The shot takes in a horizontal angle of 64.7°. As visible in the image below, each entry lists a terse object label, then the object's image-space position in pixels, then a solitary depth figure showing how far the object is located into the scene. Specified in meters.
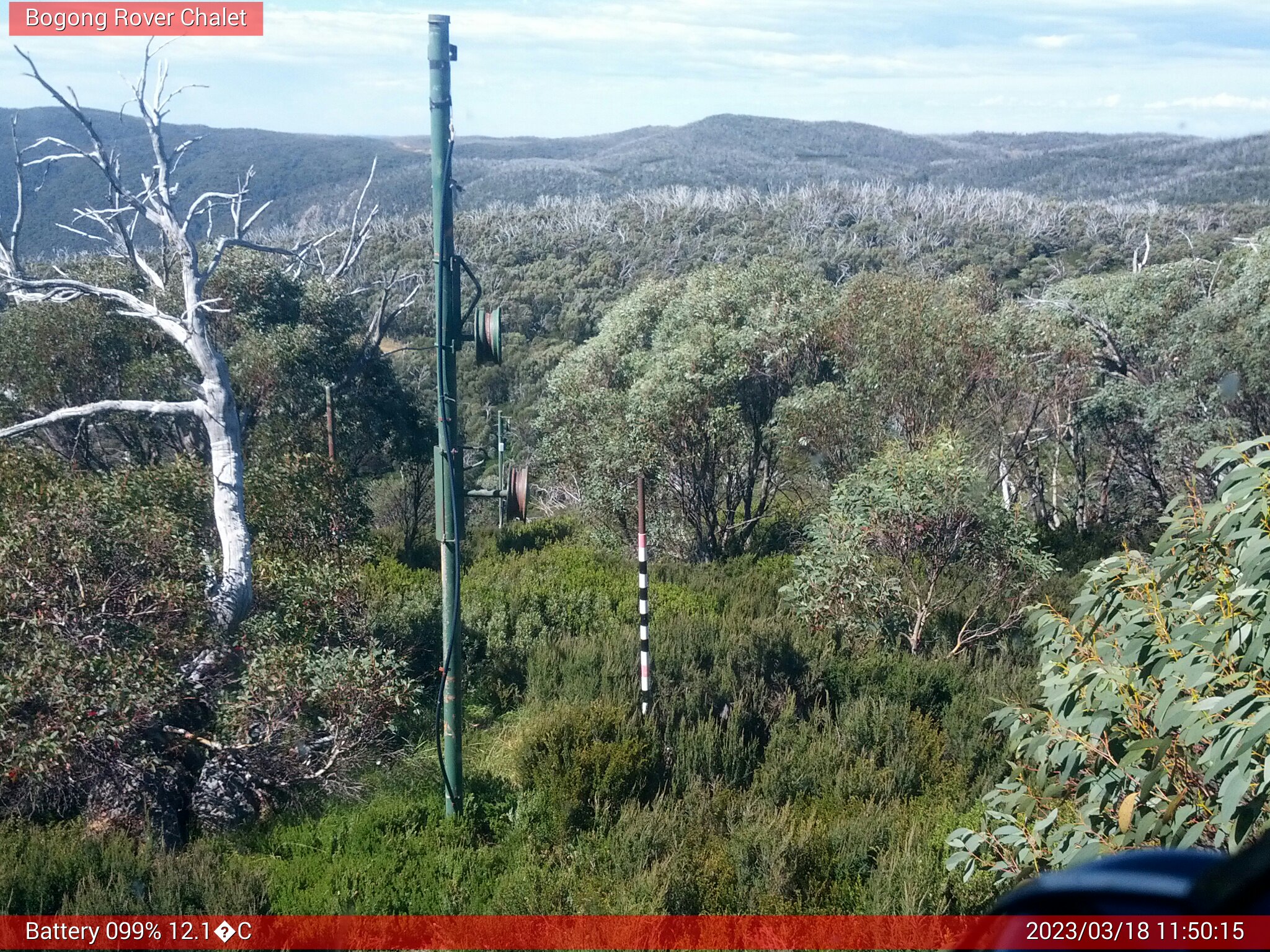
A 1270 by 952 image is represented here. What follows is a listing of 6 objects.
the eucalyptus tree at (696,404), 13.41
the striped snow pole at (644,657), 7.53
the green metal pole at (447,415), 5.35
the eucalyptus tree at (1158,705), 2.92
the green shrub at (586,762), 6.12
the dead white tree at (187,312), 7.30
